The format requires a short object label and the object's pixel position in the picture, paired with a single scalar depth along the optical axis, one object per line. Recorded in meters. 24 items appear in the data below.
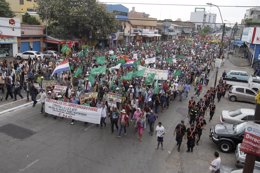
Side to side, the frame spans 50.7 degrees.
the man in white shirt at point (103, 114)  13.78
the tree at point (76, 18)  39.84
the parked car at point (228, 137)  12.36
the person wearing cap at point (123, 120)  12.99
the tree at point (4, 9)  39.88
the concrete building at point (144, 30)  74.12
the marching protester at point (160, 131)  11.82
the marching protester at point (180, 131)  11.89
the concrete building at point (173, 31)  103.04
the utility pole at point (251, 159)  7.06
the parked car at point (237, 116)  14.84
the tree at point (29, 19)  46.56
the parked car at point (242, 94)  22.31
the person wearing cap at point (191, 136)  11.91
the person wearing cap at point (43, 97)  14.97
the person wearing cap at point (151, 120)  13.47
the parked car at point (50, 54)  32.70
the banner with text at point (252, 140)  6.92
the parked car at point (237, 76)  29.75
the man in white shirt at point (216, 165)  9.37
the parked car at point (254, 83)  24.55
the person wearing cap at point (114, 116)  13.17
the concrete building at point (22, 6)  48.72
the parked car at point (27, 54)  33.46
